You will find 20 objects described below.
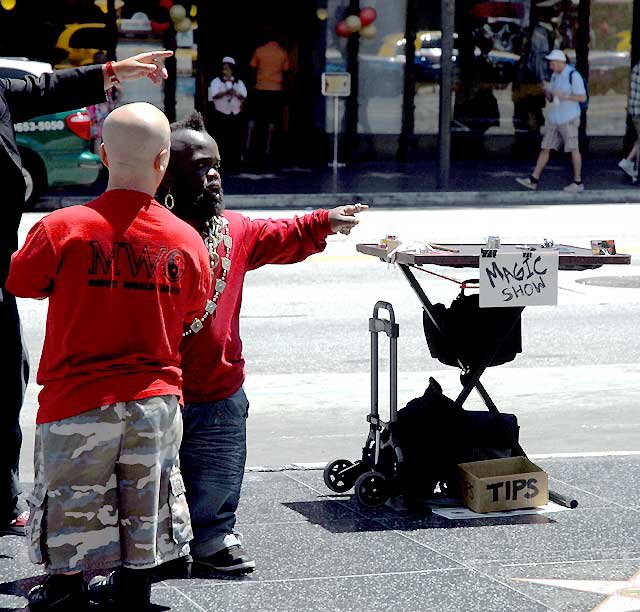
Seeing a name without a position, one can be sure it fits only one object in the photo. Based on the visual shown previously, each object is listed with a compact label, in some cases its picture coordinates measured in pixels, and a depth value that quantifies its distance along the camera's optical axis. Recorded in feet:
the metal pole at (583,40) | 81.46
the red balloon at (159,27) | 76.48
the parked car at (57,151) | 55.67
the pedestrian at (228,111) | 73.67
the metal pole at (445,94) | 65.41
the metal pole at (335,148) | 67.73
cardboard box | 19.25
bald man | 13.56
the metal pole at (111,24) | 74.95
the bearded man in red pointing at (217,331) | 16.33
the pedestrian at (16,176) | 17.26
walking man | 65.41
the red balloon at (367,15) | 78.02
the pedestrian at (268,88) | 76.23
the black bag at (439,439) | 19.57
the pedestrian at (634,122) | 69.77
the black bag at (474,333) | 19.79
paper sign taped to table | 19.06
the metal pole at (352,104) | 78.84
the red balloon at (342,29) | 78.02
